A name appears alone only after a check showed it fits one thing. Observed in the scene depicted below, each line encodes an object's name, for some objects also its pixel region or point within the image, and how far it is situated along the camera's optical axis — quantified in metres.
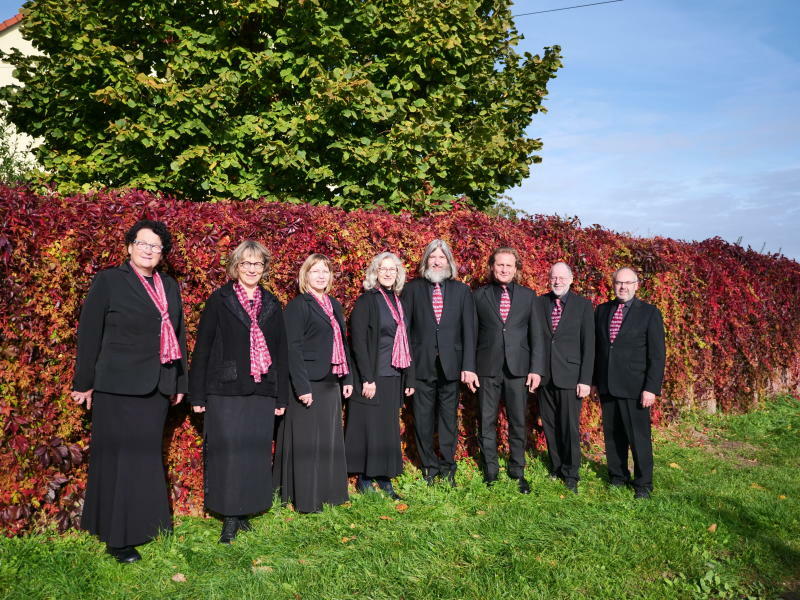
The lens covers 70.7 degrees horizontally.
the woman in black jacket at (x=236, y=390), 4.30
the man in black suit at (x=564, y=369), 5.58
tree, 7.95
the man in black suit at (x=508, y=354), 5.59
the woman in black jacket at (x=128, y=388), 3.87
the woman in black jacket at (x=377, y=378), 5.22
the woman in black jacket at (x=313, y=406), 4.78
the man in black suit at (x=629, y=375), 5.38
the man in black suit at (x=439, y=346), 5.48
